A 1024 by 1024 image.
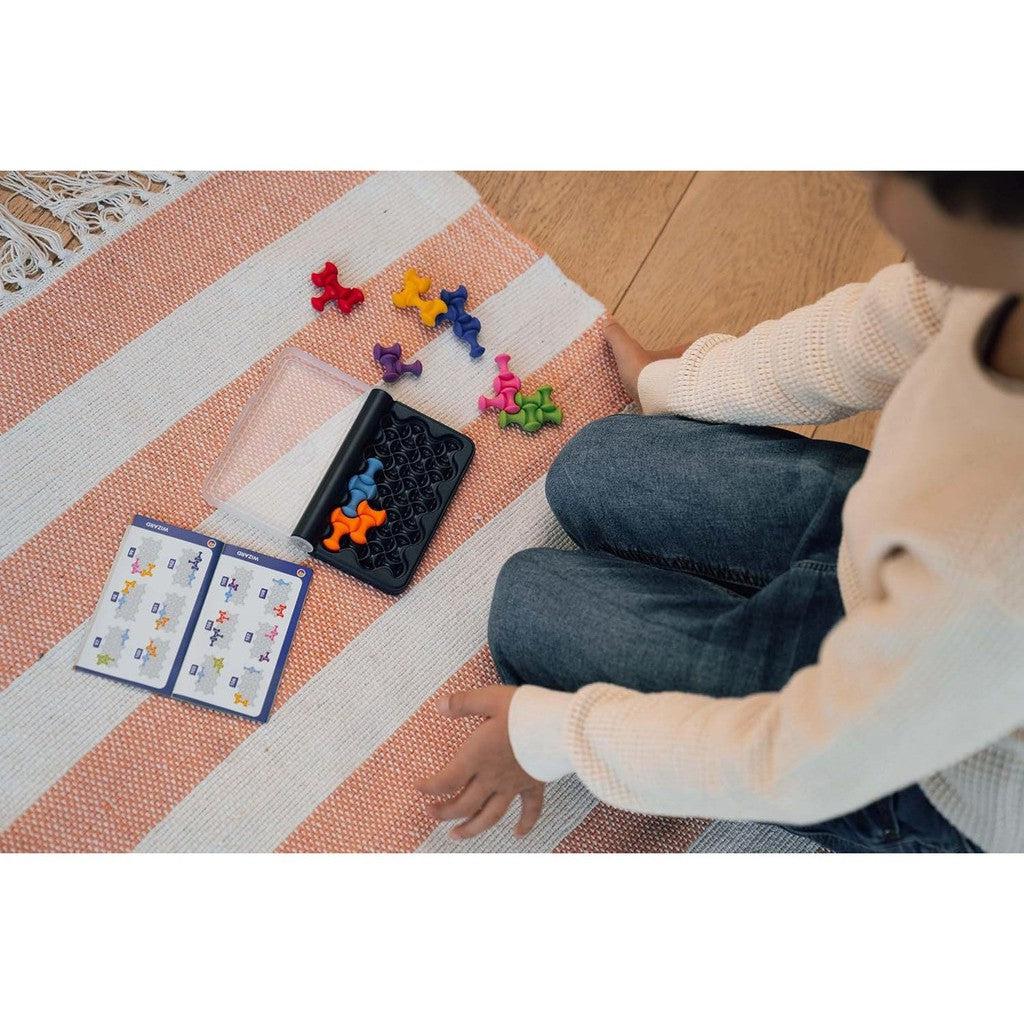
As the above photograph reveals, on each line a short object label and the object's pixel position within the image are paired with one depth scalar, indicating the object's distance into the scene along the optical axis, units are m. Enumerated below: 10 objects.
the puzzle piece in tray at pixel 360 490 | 0.88
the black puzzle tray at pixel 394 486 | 0.87
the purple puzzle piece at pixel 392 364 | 0.92
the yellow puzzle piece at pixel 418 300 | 0.94
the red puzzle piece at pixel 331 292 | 0.93
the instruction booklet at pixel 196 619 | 0.85
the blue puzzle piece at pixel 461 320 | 0.94
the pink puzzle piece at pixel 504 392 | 0.93
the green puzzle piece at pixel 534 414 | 0.93
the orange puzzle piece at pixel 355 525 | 0.87
